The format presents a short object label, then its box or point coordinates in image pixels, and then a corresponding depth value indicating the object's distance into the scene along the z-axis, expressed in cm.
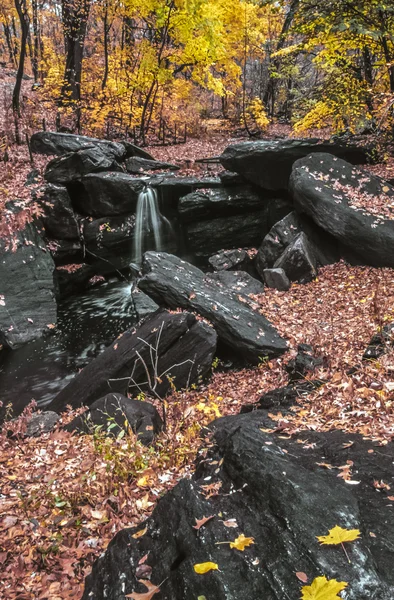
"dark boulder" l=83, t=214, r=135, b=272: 1329
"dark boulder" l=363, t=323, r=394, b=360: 545
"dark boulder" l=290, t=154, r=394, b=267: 979
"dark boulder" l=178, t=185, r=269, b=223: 1338
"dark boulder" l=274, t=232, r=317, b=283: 1026
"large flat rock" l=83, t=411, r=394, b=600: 187
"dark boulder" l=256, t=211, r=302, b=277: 1122
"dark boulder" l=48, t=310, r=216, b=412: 689
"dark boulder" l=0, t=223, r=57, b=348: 992
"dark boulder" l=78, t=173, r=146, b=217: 1289
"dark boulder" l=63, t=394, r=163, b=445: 495
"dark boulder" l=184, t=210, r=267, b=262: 1398
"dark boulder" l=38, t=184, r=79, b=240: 1233
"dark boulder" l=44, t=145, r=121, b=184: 1267
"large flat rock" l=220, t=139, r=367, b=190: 1258
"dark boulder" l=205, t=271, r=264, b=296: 989
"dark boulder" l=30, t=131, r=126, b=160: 1403
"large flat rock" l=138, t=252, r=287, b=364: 745
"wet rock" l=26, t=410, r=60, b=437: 599
